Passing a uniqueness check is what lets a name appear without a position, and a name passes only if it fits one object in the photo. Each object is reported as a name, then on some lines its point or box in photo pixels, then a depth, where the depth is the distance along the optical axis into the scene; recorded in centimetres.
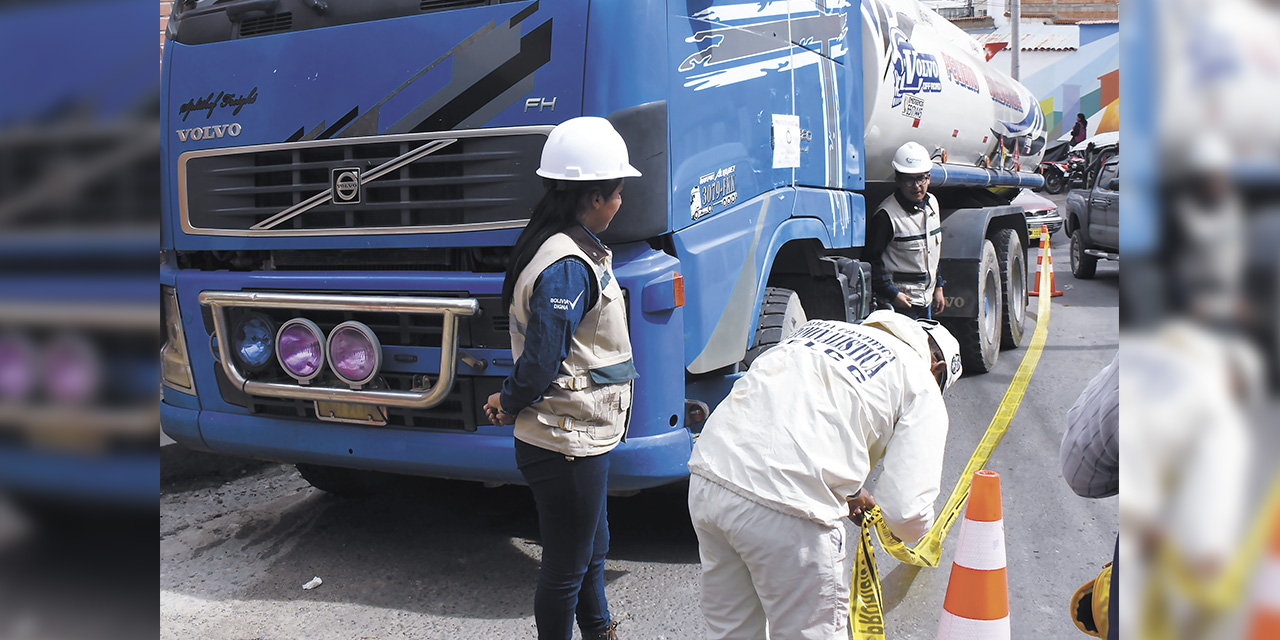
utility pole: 2366
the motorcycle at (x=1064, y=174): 2439
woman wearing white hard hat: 288
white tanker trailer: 578
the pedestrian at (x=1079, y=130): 2698
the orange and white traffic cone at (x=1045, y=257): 1177
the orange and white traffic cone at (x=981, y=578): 290
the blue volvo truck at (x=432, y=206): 354
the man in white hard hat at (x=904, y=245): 608
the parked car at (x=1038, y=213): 1650
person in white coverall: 240
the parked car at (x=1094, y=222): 1273
